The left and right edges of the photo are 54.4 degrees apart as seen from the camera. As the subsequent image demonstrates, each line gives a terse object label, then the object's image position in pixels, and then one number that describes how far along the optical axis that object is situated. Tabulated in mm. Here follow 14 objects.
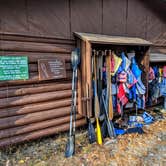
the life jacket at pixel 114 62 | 3189
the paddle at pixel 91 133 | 2980
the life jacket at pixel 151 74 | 3934
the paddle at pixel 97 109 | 2979
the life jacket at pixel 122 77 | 3312
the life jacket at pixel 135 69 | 3471
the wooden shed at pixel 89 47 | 2791
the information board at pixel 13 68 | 2466
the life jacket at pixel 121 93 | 3389
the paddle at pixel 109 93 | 3117
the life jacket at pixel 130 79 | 3379
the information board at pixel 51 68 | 2791
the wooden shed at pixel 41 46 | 2564
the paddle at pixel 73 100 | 2639
